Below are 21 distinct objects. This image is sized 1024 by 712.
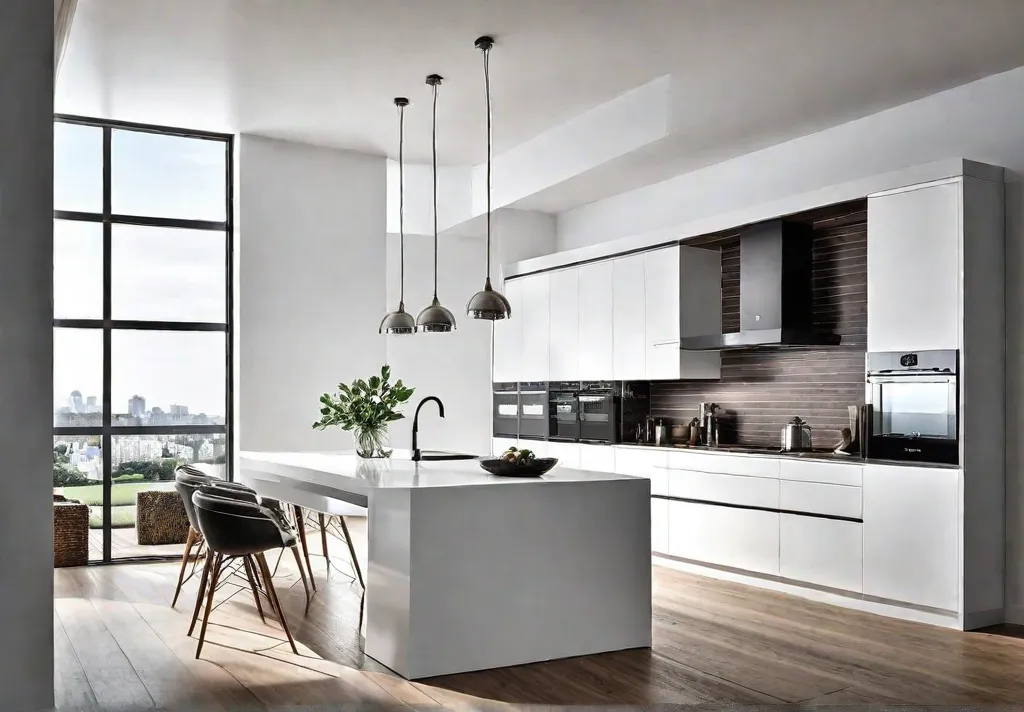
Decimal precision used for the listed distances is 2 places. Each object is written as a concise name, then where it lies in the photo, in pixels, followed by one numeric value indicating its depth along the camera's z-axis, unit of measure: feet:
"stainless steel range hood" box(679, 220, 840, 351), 18.21
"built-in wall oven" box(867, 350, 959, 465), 15.08
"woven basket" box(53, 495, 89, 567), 19.92
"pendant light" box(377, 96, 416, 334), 18.56
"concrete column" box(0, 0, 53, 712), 7.84
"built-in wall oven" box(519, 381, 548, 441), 24.75
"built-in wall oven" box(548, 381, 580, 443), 23.63
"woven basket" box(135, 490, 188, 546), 21.07
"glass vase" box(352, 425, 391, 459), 16.83
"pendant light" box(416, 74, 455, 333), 16.84
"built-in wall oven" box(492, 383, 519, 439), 25.82
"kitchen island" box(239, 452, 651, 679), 12.00
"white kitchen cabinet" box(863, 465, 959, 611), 14.99
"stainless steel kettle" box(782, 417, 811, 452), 18.39
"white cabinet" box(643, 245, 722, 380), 20.58
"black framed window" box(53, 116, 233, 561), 20.49
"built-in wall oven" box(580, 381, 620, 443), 22.49
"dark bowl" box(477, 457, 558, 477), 13.29
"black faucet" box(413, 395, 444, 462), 16.55
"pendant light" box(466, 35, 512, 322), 15.66
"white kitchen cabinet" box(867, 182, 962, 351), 15.20
